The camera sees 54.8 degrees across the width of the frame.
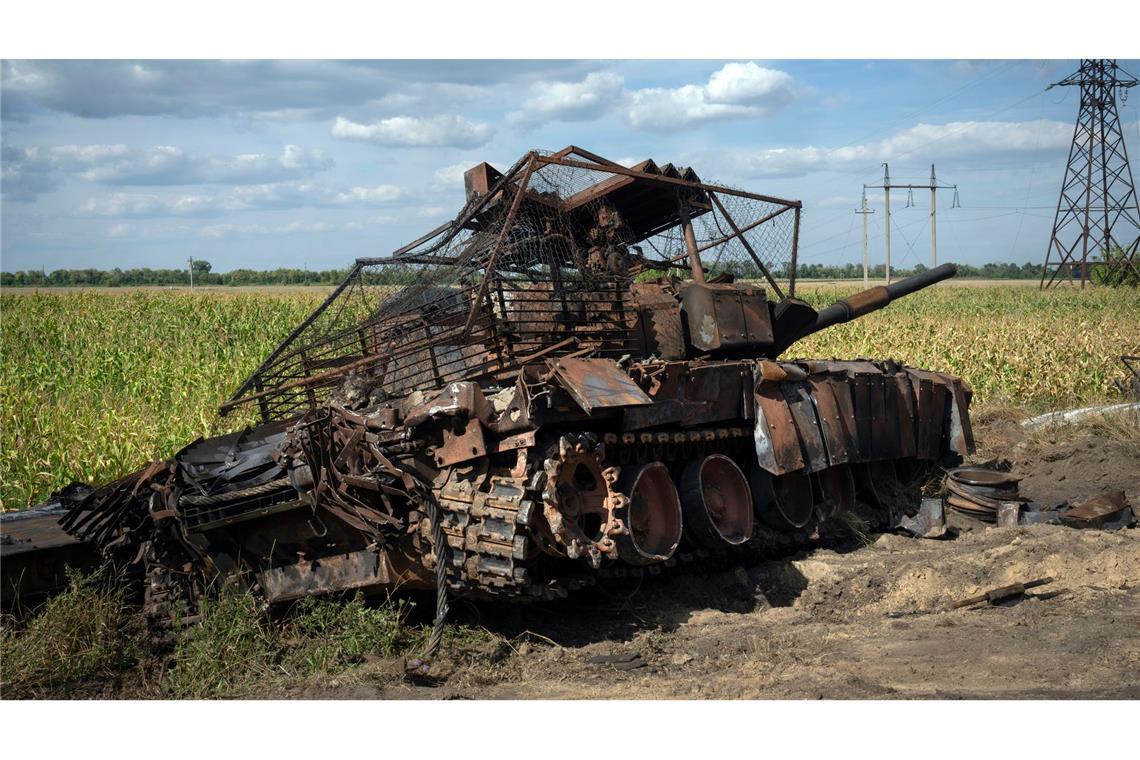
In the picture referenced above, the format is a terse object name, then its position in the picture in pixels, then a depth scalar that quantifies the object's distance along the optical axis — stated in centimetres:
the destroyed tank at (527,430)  794
